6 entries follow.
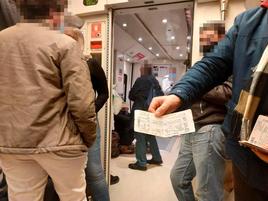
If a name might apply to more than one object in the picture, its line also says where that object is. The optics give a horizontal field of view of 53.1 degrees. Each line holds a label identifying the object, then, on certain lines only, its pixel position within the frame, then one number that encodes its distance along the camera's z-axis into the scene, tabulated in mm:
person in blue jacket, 708
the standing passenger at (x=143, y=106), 3256
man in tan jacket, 1102
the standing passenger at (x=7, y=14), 1482
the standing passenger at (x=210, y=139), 1406
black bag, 3701
